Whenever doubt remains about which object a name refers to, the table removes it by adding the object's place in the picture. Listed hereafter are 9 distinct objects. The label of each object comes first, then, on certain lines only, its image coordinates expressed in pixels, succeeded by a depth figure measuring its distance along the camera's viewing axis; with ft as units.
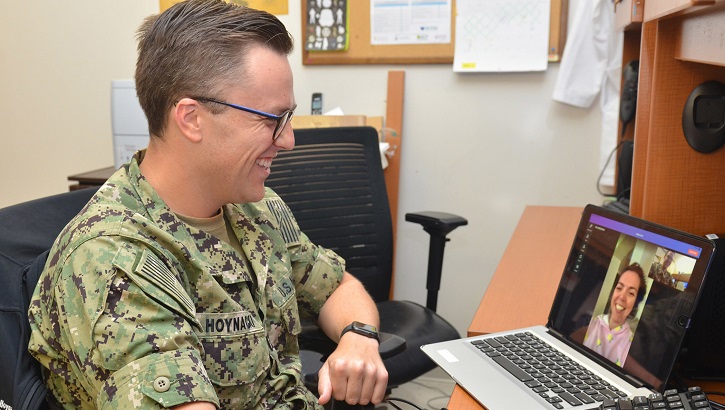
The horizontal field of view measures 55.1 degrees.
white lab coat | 8.13
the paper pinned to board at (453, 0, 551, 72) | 8.42
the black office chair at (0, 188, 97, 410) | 3.05
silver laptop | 2.98
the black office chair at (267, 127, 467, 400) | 6.66
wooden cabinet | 3.86
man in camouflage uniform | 2.89
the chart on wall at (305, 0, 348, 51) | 9.02
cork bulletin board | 8.81
